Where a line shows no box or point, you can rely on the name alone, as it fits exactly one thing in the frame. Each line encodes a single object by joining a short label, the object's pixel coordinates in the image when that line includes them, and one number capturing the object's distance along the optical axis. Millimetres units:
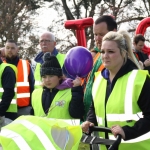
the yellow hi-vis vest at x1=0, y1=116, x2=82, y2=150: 4211
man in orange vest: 11153
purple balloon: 7039
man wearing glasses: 9895
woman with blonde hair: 5279
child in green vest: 6795
